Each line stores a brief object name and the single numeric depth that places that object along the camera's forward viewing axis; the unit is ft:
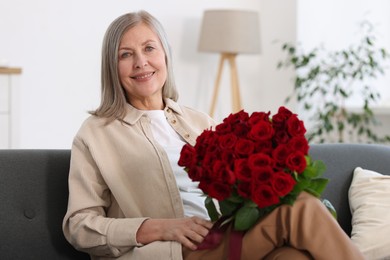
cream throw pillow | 8.18
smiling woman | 6.30
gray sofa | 7.79
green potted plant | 16.07
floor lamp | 17.56
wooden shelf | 12.67
